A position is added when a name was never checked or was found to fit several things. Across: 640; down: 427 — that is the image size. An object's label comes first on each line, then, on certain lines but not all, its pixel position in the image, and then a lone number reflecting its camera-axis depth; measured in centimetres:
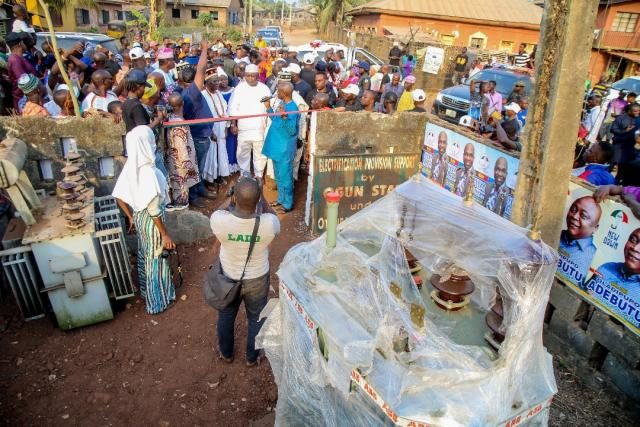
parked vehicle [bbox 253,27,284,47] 2048
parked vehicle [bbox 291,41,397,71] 1506
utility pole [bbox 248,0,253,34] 3499
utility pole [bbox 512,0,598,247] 336
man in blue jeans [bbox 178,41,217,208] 654
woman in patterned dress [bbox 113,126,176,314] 397
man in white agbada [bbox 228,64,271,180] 684
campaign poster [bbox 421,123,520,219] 476
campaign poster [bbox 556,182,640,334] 348
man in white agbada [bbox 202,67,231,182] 689
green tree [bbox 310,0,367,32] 3764
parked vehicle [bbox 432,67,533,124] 1136
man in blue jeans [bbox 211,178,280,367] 323
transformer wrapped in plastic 184
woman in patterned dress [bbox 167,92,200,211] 602
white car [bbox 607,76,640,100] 1327
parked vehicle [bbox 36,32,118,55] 1099
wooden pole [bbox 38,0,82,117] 457
